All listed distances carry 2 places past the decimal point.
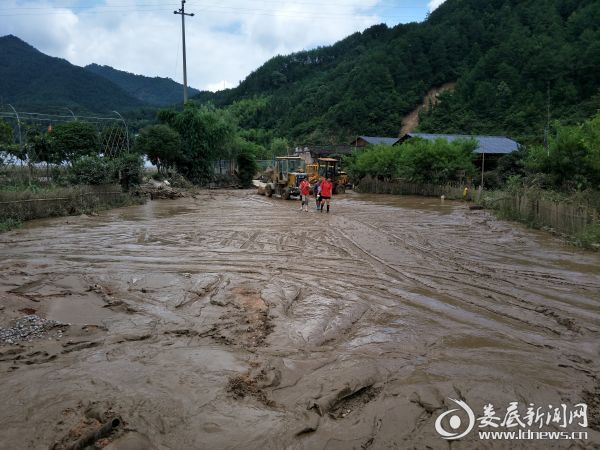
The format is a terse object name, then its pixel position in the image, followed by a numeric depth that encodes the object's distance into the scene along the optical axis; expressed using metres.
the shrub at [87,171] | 19.02
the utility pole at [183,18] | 32.88
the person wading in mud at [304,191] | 17.75
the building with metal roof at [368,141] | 45.91
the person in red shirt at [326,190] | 17.25
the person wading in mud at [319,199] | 17.58
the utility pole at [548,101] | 43.60
